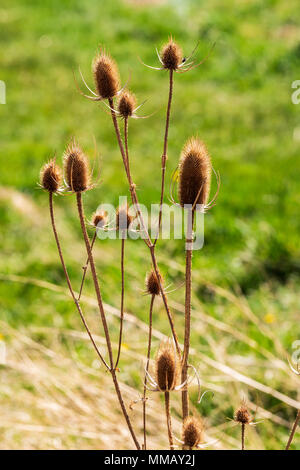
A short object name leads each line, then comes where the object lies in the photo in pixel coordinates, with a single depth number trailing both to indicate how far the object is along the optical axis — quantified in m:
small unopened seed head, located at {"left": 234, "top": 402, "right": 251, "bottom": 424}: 1.35
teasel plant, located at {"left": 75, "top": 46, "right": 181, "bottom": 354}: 1.32
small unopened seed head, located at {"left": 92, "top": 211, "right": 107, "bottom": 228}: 1.38
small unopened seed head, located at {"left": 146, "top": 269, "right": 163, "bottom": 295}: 1.41
